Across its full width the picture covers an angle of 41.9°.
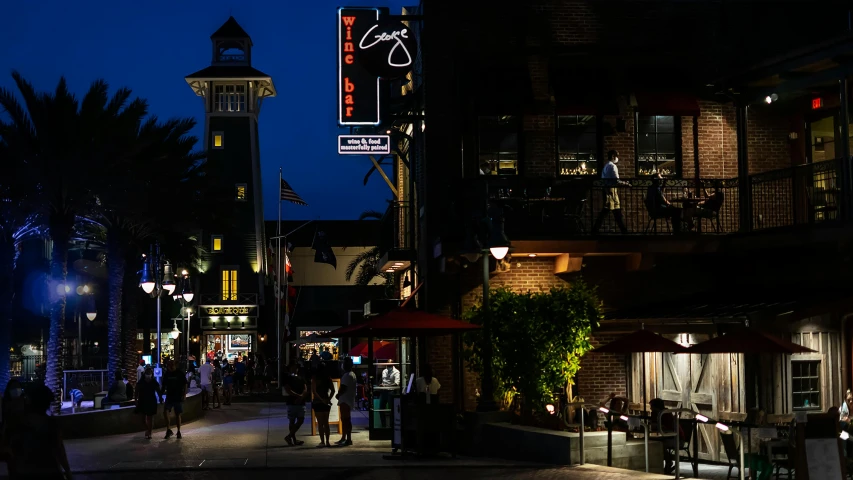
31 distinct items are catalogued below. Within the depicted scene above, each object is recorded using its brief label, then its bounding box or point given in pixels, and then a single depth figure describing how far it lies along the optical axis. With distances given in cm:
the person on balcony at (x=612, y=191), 2162
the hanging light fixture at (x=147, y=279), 3488
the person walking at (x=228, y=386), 4175
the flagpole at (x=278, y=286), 5193
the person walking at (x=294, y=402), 2303
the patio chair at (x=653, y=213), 2109
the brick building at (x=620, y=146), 2148
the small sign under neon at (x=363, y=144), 2720
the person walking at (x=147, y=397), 2442
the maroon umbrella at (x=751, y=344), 1594
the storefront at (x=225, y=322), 7375
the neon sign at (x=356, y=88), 2489
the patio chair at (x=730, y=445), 1579
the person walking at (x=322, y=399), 2277
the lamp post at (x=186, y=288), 4350
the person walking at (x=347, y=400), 2270
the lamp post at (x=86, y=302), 4662
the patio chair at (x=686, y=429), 1781
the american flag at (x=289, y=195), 5306
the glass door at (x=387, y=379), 2400
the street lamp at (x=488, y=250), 1908
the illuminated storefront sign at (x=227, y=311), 7375
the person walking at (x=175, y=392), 2494
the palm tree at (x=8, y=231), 2955
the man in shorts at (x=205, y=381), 3657
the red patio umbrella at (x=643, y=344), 1834
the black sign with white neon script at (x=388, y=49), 2391
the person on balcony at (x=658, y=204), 2105
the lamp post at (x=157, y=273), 3656
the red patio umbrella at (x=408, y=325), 1973
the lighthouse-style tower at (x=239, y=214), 7306
